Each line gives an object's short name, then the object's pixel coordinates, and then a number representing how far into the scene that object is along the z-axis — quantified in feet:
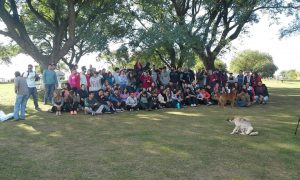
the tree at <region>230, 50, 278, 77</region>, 243.37
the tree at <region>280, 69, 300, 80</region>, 256.92
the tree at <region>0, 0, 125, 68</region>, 45.73
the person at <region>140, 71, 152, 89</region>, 43.24
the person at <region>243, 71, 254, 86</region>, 49.01
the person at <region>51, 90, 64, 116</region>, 35.97
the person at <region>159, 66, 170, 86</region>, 46.23
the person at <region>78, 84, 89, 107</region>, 37.89
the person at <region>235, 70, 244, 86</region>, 49.22
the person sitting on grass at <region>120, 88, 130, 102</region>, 39.84
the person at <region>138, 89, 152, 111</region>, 39.84
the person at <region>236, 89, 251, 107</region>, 43.79
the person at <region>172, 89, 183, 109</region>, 42.13
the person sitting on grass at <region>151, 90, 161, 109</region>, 40.37
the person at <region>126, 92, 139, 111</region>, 39.25
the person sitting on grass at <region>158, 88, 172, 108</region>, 41.73
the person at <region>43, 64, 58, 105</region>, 39.73
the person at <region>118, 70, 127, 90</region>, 42.46
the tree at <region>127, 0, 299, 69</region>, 50.30
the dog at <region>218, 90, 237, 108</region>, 42.75
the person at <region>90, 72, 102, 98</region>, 39.65
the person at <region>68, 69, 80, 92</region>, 39.32
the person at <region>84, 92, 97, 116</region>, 35.72
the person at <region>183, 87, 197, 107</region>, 44.16
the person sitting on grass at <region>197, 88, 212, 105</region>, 45.34
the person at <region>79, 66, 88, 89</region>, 39.78
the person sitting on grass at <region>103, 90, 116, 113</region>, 37.25
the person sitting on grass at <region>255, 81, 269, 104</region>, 47.19
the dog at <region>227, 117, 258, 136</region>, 25.07
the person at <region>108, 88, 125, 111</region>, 38.77
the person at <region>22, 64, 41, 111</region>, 37.93
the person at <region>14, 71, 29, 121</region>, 30.99
